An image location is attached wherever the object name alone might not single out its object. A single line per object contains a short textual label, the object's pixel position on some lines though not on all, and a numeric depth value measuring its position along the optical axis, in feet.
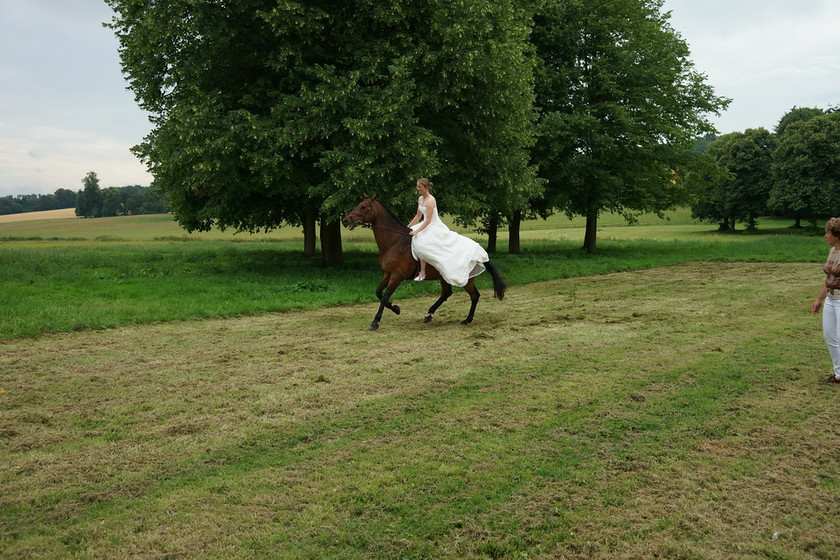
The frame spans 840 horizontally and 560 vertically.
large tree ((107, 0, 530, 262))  54.70
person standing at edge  23.03
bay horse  37.50
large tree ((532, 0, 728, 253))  87.25
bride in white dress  36.73
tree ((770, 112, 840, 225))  147.02
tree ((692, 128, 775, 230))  171.53
